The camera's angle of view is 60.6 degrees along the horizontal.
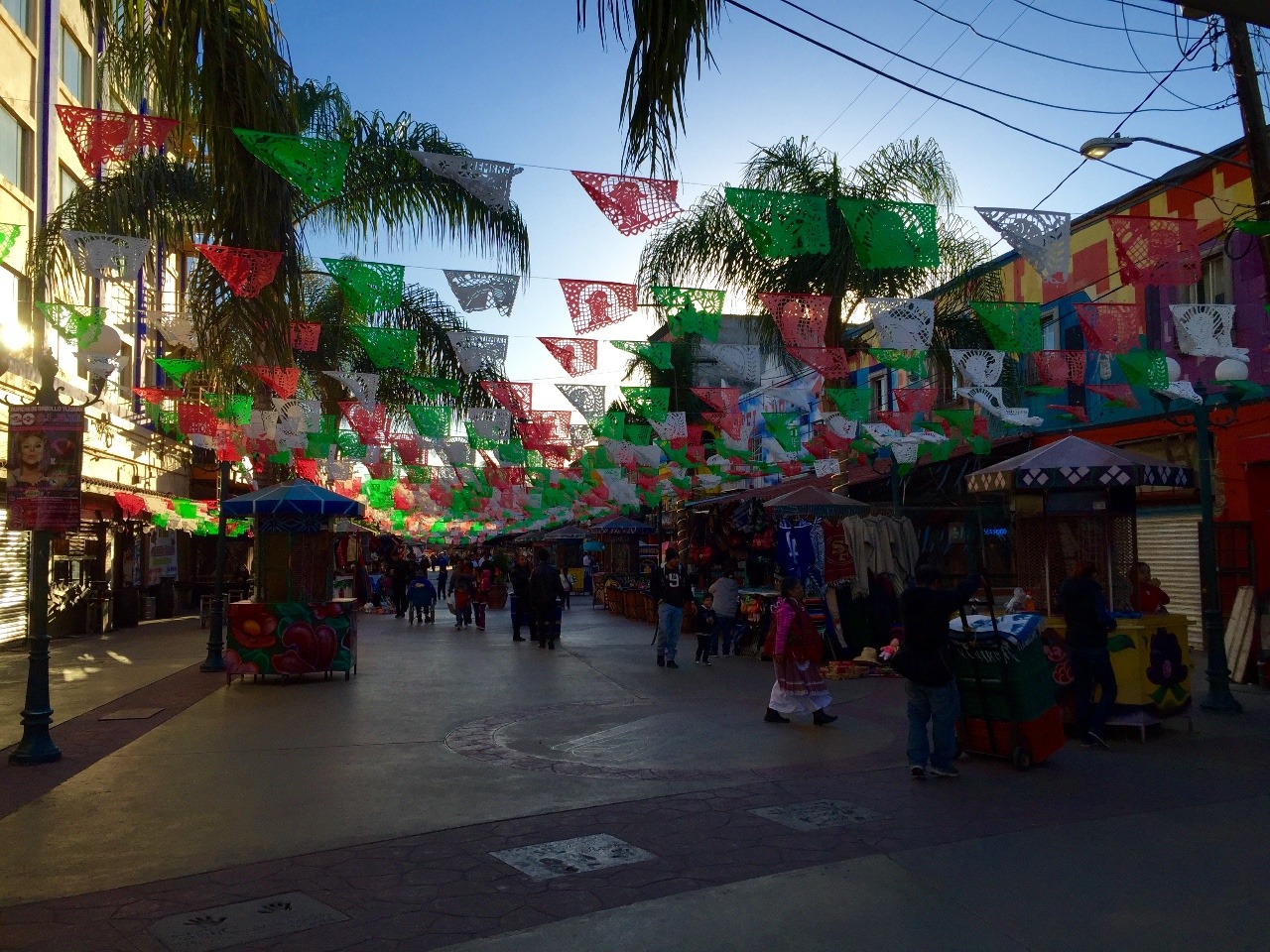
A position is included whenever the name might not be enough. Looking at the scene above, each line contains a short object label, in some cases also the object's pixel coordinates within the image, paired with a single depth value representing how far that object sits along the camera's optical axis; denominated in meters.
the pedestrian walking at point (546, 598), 20.83
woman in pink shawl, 10.93
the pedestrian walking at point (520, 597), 23.19
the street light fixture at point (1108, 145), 11.63
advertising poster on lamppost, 9.36
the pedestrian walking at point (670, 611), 17.06
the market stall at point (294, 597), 15.15
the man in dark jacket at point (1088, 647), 9.52
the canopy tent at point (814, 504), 18.39
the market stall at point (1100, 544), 10.09
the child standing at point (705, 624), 17.92
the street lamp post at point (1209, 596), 11.38
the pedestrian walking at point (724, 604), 17.88
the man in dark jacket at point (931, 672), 8.13
